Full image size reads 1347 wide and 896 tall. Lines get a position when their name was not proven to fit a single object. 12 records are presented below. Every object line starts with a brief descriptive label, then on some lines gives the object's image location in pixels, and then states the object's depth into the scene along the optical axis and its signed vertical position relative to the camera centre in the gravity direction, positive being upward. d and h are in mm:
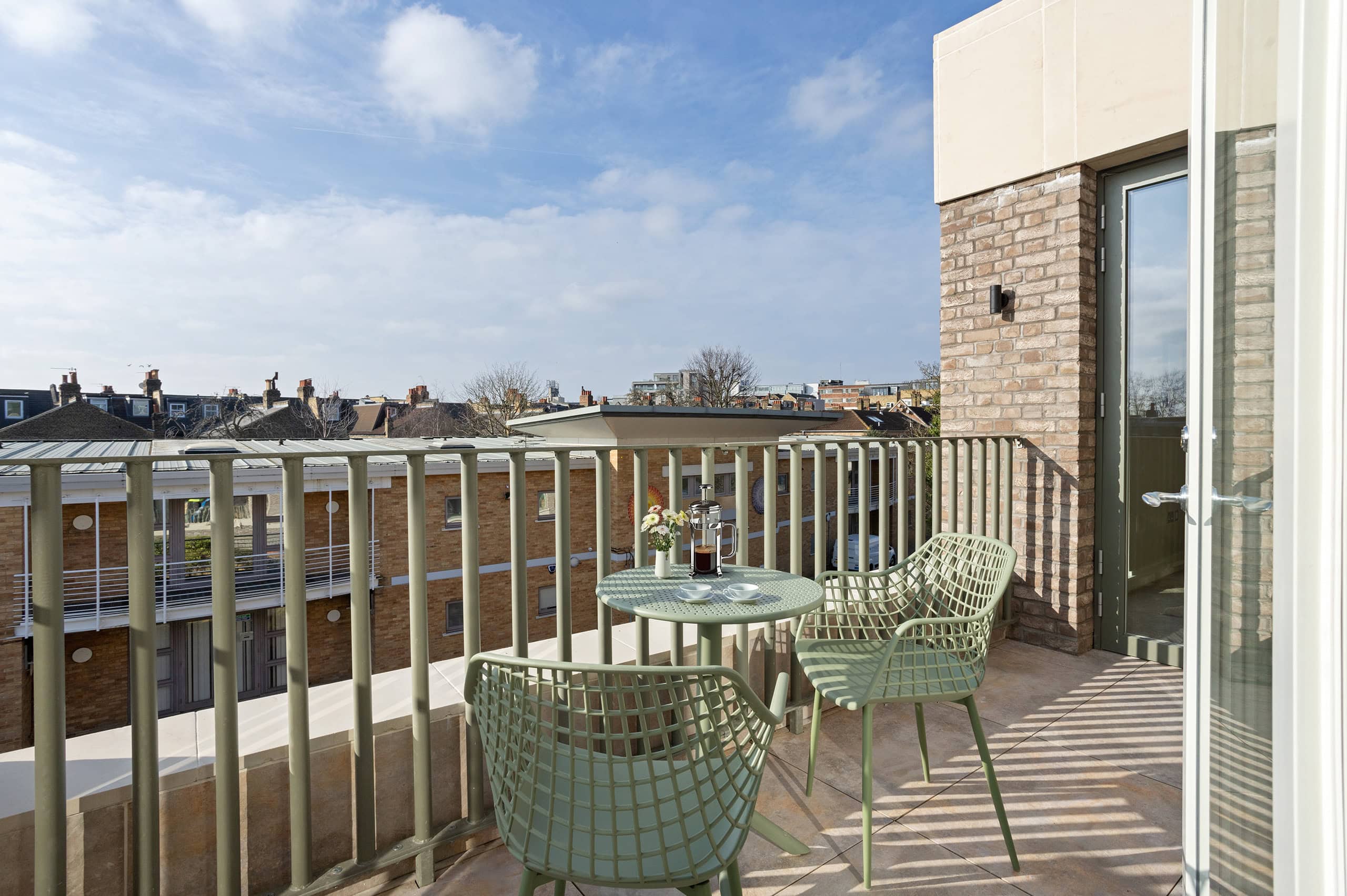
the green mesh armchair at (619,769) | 1119 -620
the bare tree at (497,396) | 23125 +1513
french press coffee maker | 2182 -342
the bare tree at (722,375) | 25859 +2447
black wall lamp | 3744 +769
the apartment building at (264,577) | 9984 -2498
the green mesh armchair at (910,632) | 1856 -705
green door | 3303 +130
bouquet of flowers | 2125 -304
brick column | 3482 +363
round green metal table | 1767 -495
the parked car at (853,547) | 10820 -2320
